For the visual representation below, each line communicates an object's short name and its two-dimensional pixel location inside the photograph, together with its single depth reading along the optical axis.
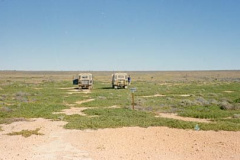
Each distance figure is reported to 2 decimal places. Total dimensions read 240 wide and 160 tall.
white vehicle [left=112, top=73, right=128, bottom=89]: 43.88
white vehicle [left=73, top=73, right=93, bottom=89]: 44.09
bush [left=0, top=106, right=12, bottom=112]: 19.87
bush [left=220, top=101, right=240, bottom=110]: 20.59
